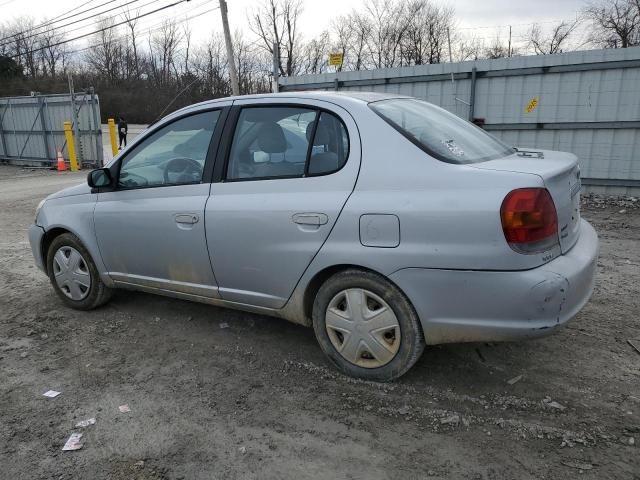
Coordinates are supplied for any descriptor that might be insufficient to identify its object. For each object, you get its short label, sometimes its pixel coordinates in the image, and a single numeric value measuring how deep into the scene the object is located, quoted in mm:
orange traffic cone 17922
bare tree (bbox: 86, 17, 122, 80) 51031
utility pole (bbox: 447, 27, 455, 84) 52656
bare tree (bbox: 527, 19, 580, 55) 49656
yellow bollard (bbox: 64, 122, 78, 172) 17344
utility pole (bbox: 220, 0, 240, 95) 25453
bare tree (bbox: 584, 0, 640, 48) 38438
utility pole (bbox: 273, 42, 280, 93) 13128
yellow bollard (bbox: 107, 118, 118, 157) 19484
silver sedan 2580
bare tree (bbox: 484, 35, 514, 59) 50625
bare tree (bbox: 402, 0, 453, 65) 52250
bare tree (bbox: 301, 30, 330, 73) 53906
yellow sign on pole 15354
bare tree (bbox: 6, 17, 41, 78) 45591
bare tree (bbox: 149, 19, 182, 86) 52938
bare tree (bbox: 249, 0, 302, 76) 53062
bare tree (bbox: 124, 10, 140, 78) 52469
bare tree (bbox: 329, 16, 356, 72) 52875
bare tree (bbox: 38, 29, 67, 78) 50625
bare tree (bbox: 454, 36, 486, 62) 51844
